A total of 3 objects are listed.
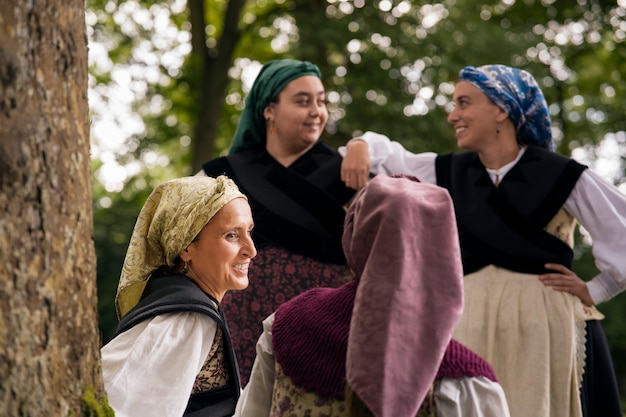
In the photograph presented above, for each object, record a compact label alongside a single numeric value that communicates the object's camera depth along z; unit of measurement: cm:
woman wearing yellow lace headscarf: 295
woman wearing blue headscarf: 461
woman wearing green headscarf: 469
